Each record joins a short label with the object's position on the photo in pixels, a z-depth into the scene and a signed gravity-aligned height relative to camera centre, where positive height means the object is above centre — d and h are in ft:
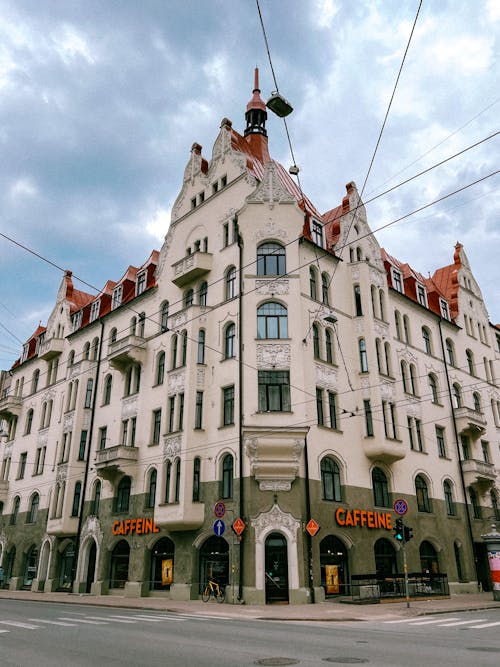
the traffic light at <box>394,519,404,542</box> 72.13 +4.88
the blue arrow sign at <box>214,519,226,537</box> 79.15 +5.81
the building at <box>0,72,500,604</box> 88.33 +27.75
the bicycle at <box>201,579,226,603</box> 84.89 -2.77
